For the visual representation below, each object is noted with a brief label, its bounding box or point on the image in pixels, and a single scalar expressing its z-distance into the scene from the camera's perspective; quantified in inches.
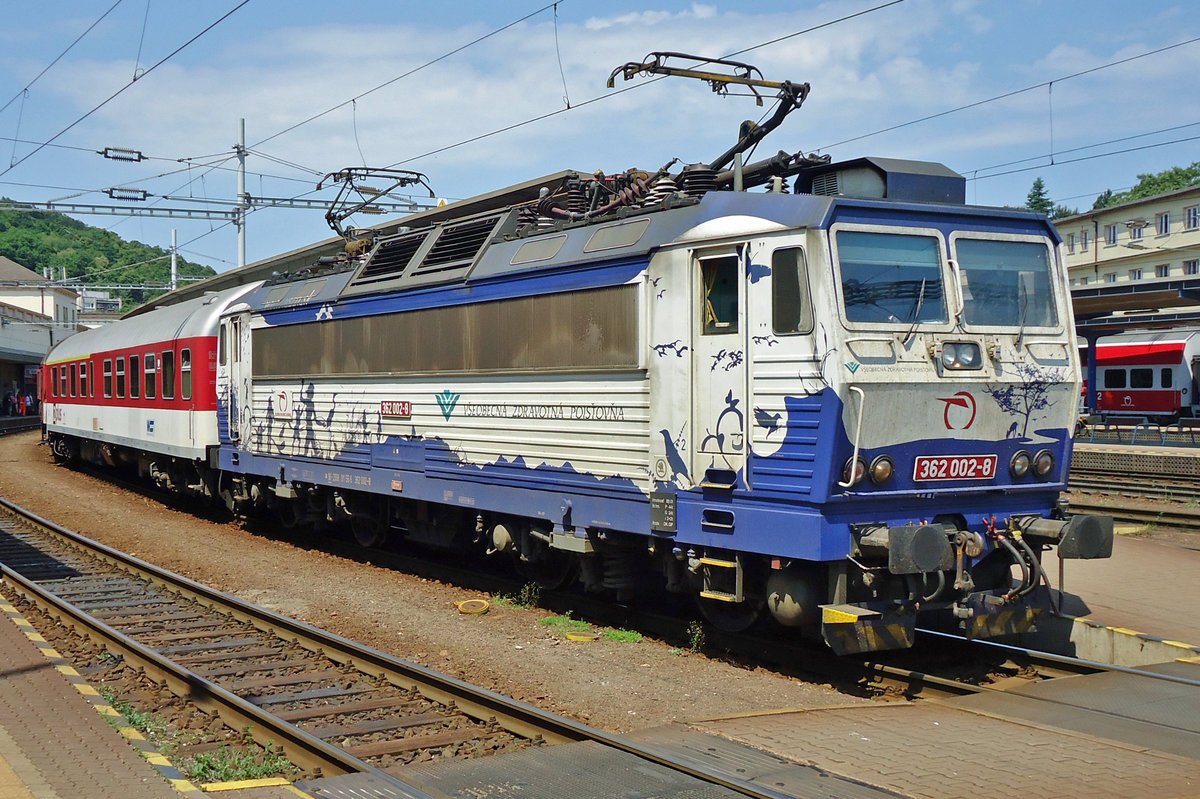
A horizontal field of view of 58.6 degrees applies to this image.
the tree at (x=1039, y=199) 3339.1
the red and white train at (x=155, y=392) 697.0
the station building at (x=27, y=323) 2330.2
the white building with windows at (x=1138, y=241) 1899.6
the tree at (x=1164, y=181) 2714.1
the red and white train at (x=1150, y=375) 1476.4
